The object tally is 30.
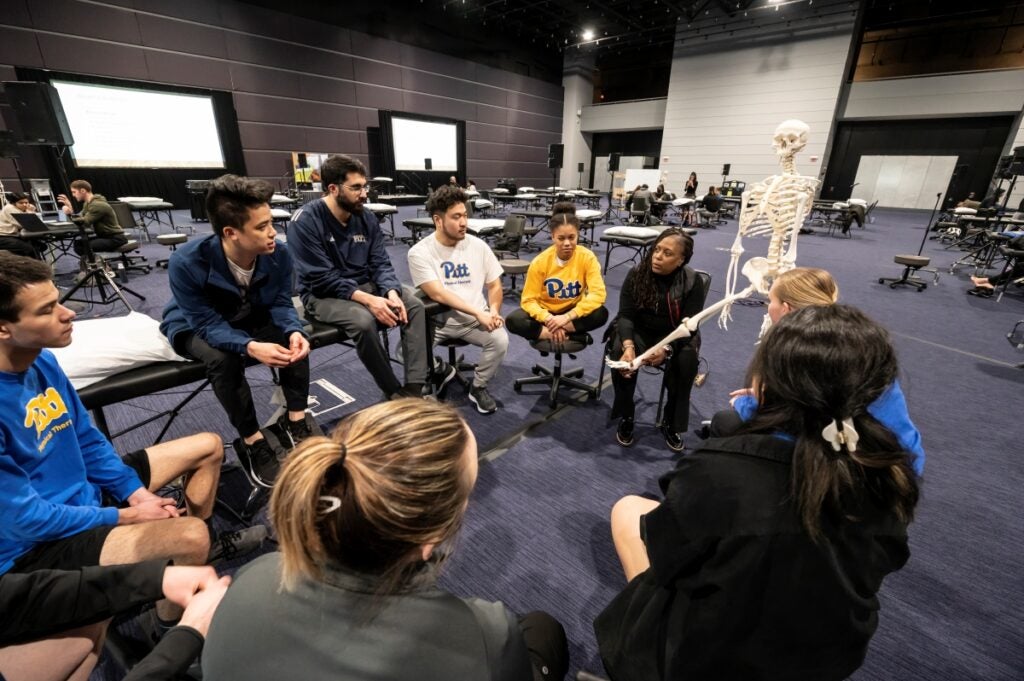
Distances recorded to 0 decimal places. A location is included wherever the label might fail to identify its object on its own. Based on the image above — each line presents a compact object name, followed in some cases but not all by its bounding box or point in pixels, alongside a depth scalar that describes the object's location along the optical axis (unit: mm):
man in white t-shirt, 2766
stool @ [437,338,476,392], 2990
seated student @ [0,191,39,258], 4074
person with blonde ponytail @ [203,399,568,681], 569
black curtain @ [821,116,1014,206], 13078
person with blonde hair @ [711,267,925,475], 1795
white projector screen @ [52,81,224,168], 8508
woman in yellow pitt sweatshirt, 2824
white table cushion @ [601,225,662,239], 5387
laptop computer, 4383
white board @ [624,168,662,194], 17031
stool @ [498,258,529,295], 4777
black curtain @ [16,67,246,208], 8469
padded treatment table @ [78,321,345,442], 1589
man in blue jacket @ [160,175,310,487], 1900
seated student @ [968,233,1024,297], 5477
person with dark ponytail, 764
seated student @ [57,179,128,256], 5352
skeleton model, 3217
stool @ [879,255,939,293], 5680
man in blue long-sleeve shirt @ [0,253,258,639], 1059
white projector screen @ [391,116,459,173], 13520
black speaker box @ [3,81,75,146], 4348
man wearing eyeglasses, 2445
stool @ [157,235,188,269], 5643
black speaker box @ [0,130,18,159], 5836
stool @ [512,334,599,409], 2793
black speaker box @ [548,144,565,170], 10394
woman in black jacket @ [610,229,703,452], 2457
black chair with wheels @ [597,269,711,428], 2574
